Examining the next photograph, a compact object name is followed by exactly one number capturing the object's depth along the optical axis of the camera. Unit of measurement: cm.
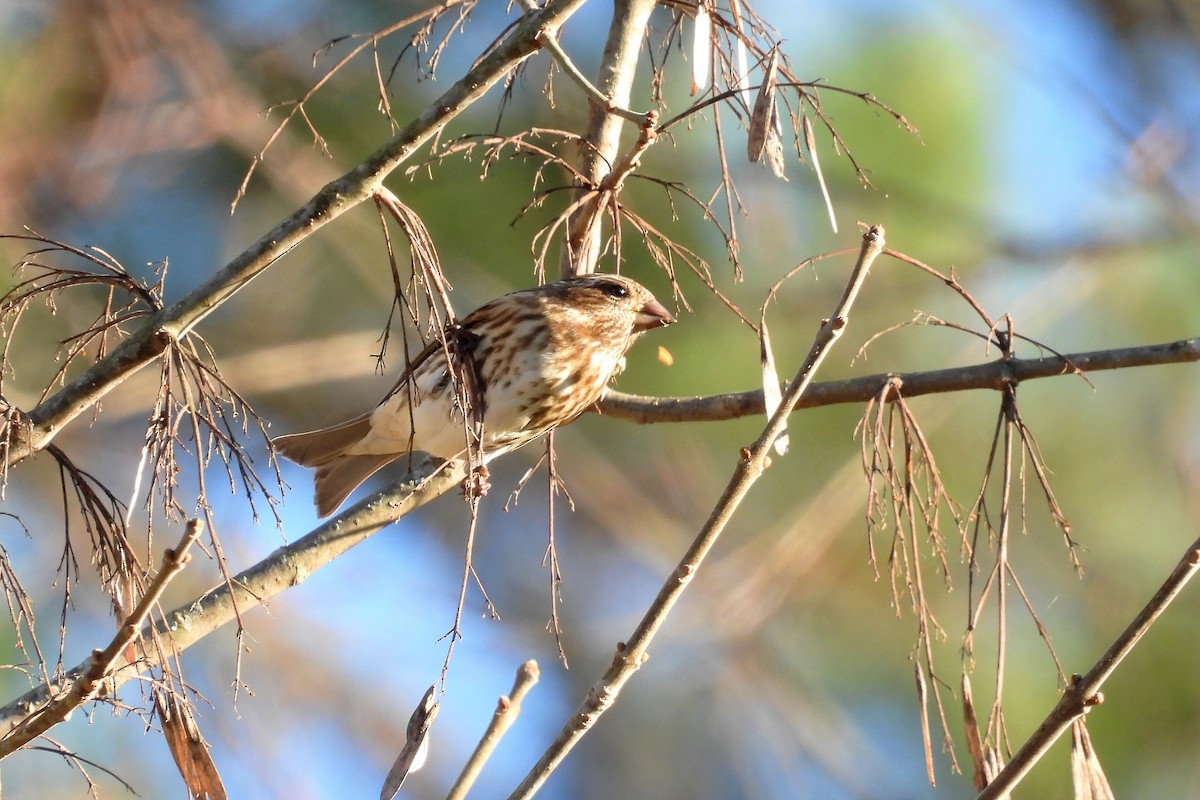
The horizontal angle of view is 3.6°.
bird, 610
